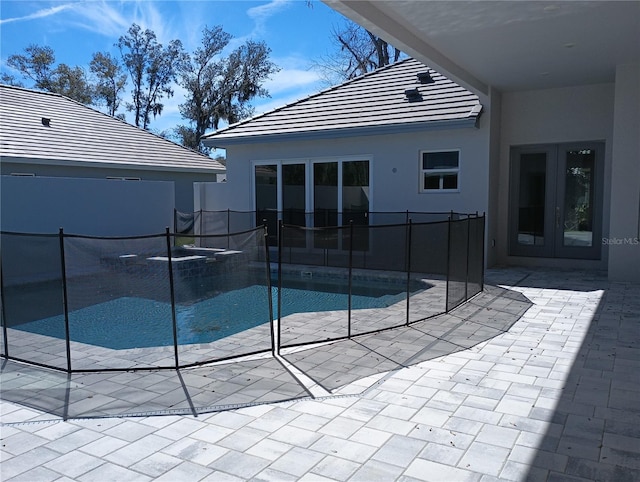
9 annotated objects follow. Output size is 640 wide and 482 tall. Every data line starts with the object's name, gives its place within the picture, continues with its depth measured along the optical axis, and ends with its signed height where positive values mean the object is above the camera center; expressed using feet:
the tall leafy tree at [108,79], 118.32 +27.85
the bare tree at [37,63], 109.70 +28.84
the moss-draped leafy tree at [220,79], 114.73 +26.88
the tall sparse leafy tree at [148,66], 120.88 +31.12
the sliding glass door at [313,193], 39.32 +0.53
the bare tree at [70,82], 113.29 +25.71
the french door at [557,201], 34.37 -0.11
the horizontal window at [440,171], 35.83 +2.00
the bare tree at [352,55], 83.51 +24.06
